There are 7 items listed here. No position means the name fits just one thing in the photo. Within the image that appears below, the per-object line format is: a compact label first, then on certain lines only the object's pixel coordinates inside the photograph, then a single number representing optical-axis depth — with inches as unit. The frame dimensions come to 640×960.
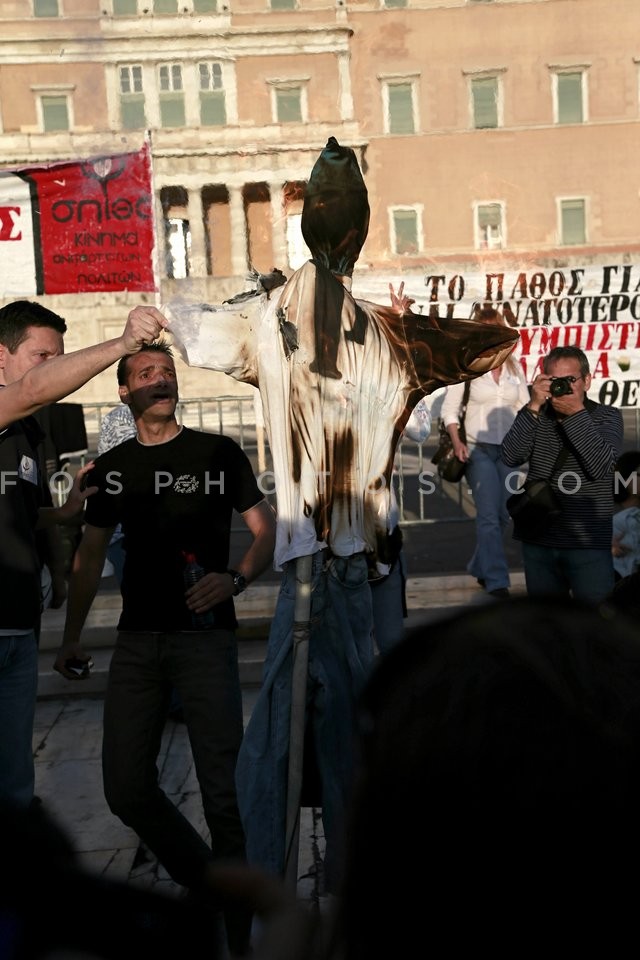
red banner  269.9
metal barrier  343.0
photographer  197.3
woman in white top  279.4
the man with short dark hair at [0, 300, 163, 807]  134.0
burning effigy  108.3
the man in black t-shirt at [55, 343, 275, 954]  139.0
